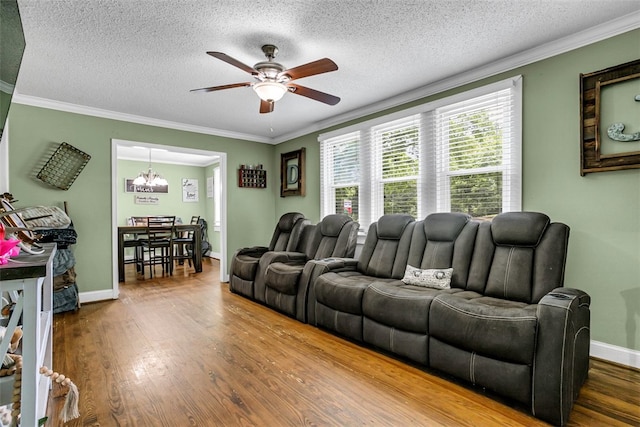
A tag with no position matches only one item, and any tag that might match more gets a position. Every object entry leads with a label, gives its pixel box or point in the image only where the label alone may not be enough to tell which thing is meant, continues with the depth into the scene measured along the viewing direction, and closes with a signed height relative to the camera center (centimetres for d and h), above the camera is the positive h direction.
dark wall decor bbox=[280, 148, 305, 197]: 540 +64
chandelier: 692 +66
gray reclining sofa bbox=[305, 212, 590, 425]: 176 -66
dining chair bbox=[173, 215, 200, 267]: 635 -72
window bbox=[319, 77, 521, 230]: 301 +56
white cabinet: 101 -37
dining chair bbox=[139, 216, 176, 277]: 597 -59
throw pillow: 270 -60
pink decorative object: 102 -12
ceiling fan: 239 +104
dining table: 624 -58
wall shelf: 560 +57
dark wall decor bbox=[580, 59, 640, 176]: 230 +61
